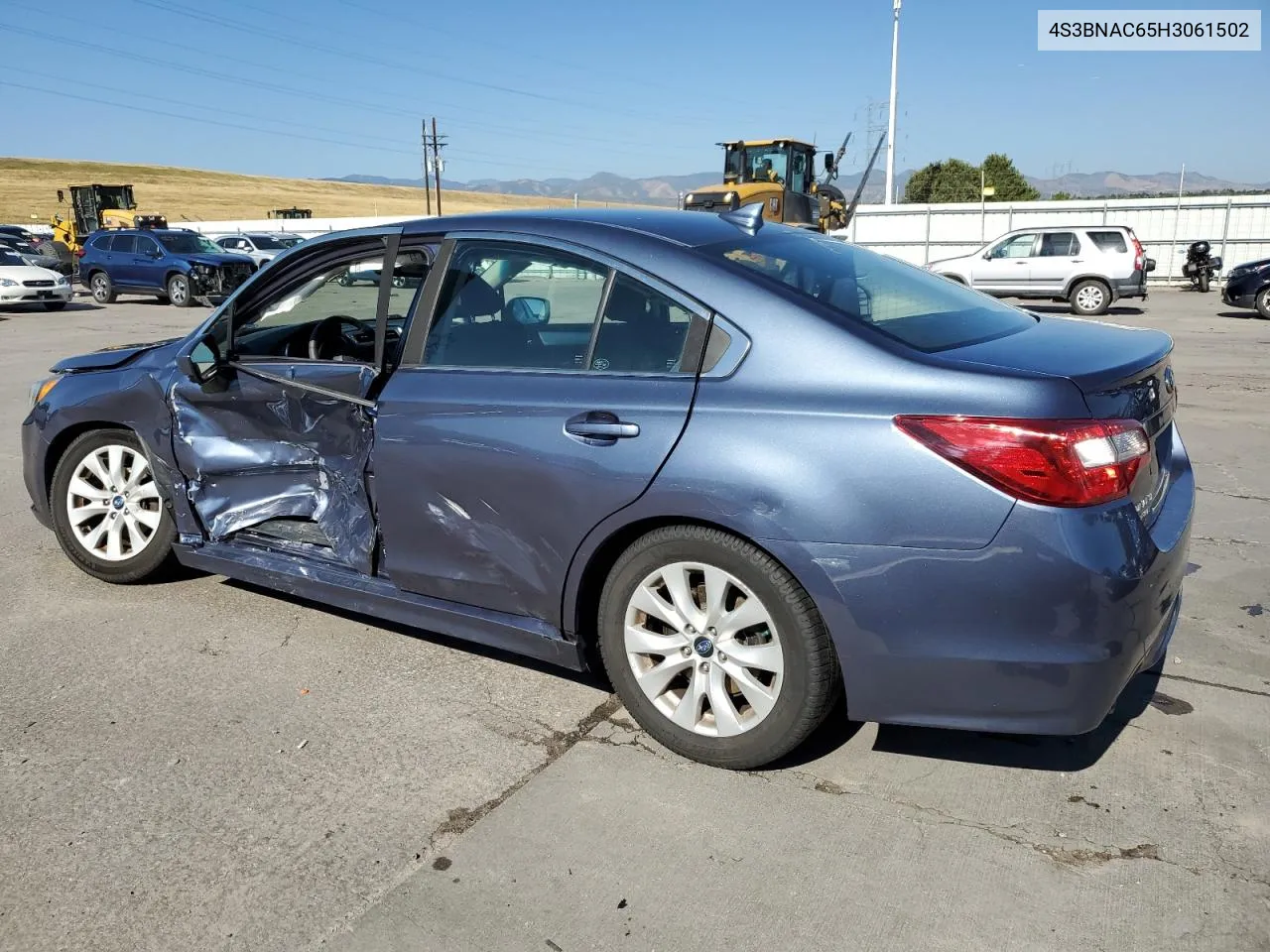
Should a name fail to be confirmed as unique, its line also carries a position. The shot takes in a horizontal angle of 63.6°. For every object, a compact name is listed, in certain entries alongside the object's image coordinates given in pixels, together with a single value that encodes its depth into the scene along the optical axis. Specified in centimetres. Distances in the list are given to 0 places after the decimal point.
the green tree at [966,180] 6925
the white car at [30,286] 2167
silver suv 1905
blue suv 2343
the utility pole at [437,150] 6562
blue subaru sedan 265
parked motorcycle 2428
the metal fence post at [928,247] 3050
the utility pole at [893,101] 4049
